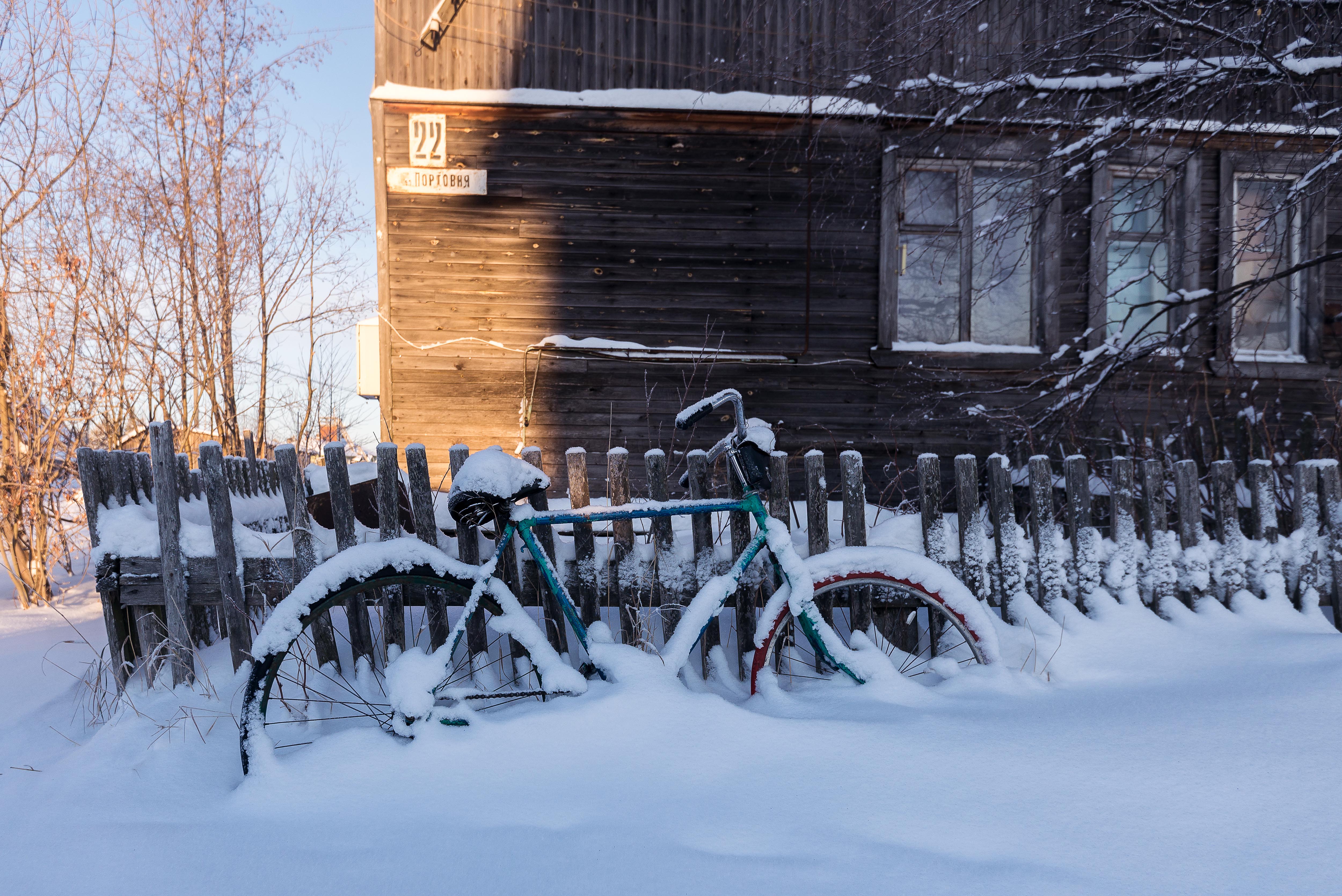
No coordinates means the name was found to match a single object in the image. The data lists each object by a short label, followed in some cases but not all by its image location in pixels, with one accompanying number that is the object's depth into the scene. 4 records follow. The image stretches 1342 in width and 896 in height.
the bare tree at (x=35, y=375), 4.84
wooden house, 6.59
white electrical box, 7.03
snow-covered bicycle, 2.24
